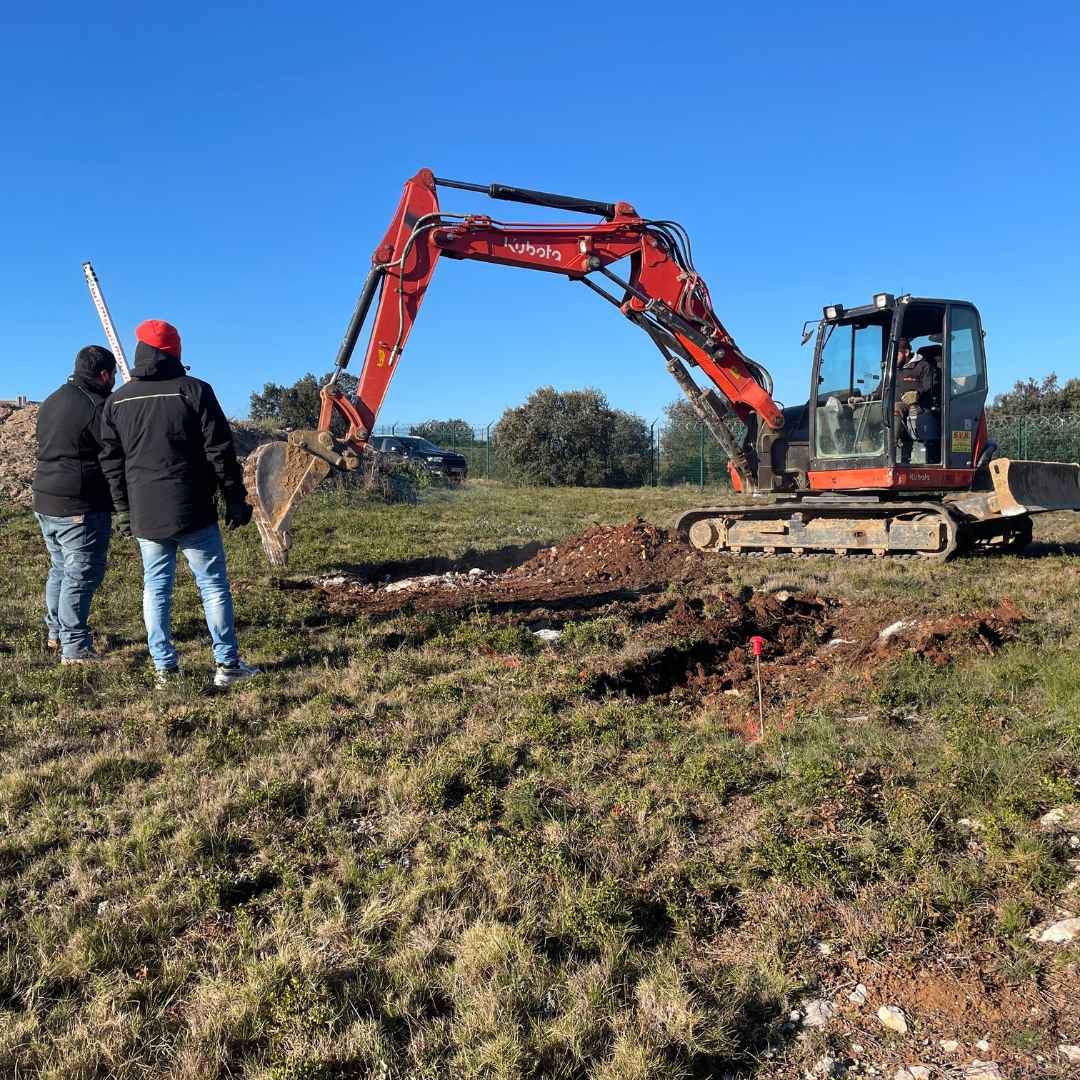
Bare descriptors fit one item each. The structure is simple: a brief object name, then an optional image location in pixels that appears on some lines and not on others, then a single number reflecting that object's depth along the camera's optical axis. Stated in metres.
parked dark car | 24.28
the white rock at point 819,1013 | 2.53
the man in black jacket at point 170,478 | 5.14
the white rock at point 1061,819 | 3.33
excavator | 9.00
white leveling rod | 8.44
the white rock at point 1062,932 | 2.76
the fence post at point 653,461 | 29.14
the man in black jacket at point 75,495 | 5.80
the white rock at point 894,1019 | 2.48
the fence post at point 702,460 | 27.41
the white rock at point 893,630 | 6.26
